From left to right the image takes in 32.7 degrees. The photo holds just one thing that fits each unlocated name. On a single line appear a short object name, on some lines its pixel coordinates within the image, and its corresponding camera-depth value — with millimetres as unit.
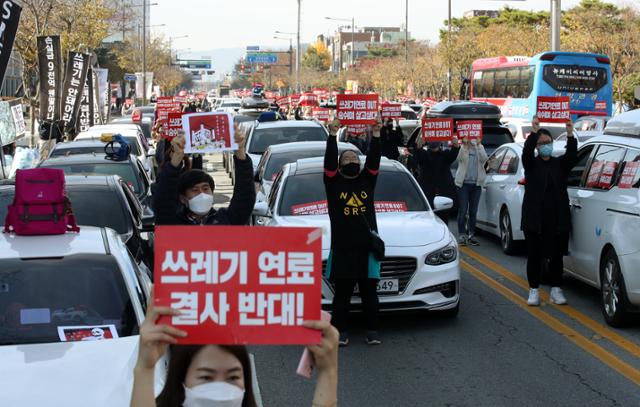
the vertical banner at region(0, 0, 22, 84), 13758
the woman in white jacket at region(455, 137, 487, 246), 15383
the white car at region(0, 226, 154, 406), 5000
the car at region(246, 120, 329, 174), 20422
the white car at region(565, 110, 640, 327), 9305
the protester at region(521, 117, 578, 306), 10508
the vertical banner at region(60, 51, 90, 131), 27188
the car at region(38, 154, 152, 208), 13016
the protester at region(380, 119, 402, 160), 20266
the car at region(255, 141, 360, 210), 15398
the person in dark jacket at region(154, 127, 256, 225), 6785
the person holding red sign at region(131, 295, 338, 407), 2818
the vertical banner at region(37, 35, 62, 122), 24047
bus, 35000
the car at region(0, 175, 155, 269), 9602
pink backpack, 6820
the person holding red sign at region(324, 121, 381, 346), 8680
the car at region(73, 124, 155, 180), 19562
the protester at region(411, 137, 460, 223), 14945
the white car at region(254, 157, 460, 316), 9539
